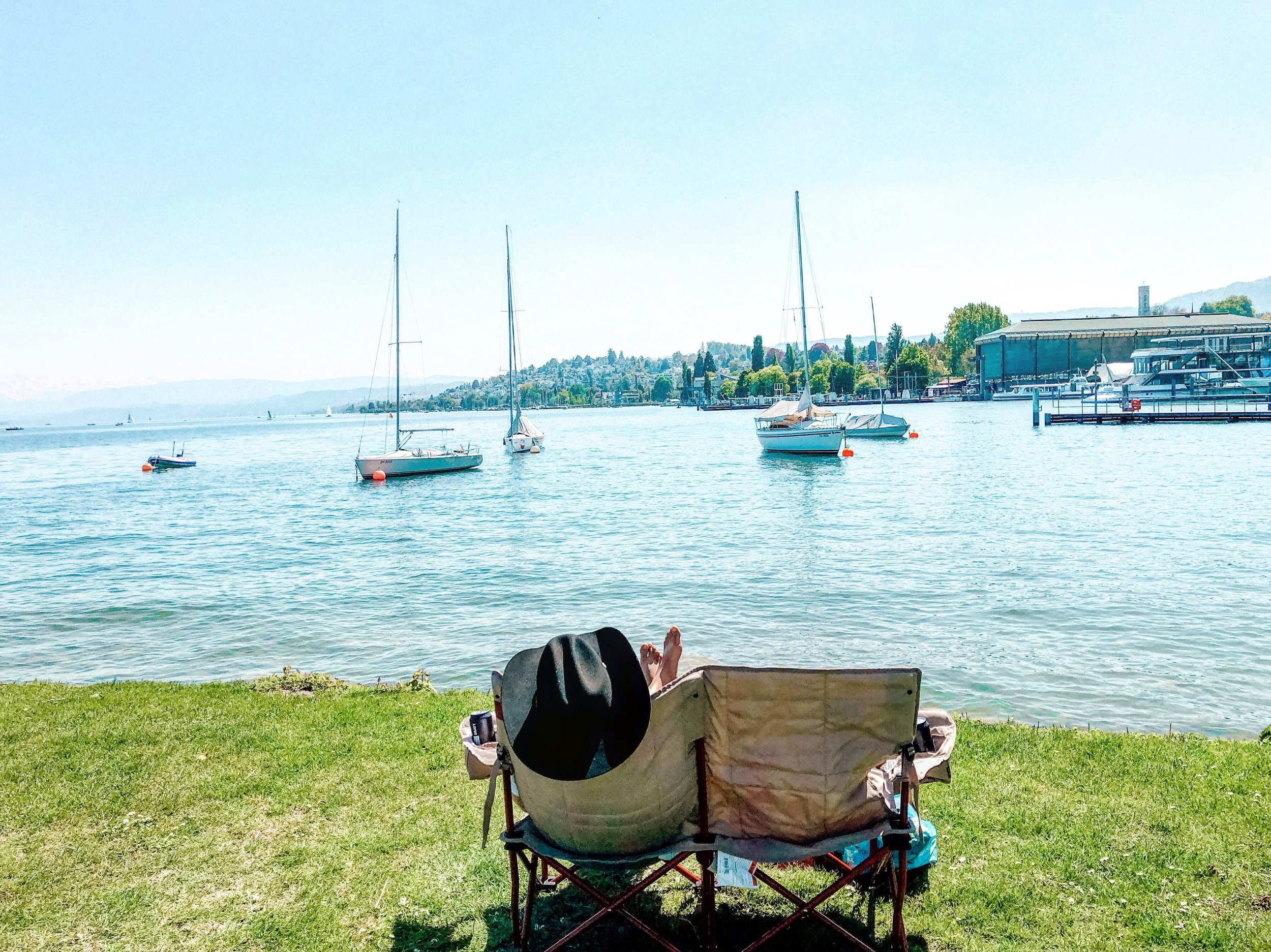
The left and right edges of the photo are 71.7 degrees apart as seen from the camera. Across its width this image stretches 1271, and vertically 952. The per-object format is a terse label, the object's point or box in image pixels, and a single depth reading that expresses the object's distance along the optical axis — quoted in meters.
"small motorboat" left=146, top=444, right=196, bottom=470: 68.75
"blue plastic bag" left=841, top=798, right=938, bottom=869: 4.29
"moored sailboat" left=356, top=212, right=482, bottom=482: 51.09
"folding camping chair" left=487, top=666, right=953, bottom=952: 3.40
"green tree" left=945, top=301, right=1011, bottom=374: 191.75
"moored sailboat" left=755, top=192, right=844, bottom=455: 56.16
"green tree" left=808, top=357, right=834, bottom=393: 185.50
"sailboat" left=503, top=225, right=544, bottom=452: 66.38
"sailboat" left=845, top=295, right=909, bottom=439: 72.44
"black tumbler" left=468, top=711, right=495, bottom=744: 4.50
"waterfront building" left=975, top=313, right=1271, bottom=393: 138.62
